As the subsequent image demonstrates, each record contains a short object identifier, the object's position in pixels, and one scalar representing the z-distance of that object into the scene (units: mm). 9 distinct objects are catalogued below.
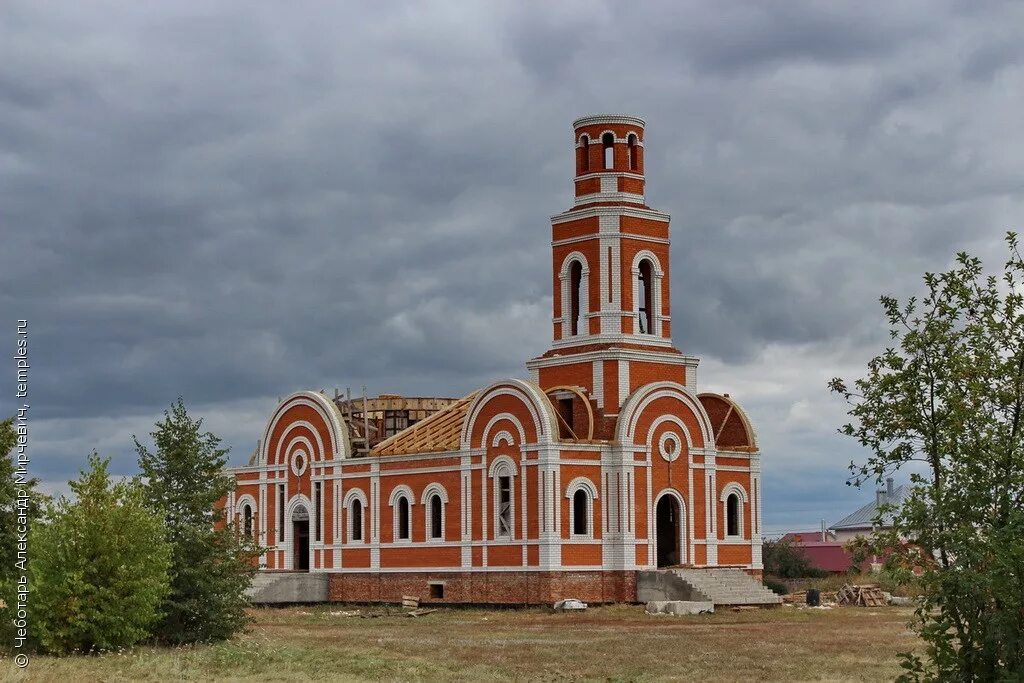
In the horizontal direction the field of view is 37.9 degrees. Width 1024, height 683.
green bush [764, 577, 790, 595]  65625
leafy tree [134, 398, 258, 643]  33062
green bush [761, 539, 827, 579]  75000
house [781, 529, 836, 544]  102769
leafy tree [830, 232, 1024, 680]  18844
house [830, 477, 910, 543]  107562
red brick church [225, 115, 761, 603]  53906
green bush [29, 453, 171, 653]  29891
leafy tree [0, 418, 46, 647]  38562
